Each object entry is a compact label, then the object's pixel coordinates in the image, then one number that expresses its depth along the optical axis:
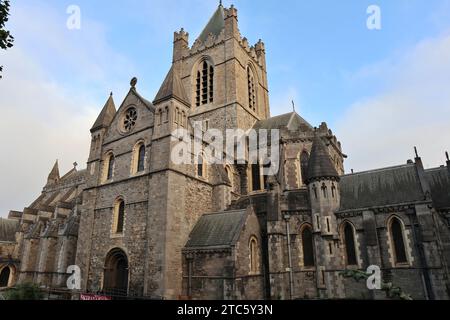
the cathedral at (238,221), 16.50
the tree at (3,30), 8.45
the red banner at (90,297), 14.41
